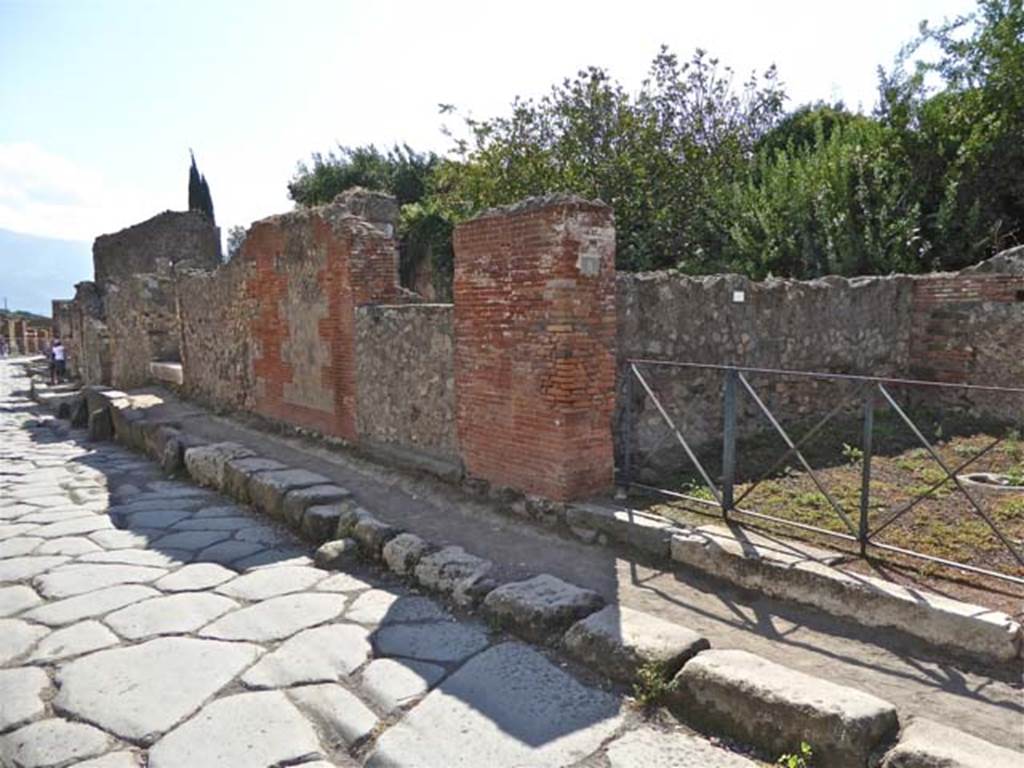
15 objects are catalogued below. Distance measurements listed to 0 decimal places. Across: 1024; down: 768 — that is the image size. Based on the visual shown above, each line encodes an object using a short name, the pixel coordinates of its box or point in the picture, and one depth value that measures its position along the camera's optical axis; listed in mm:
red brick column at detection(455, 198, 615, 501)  4746
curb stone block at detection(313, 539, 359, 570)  4715
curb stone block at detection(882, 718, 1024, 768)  2166
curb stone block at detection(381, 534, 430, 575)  4406
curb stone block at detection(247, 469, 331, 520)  5871
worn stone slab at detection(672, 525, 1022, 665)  2916
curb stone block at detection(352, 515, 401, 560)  4727
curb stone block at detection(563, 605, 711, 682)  2982
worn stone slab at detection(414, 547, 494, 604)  3949
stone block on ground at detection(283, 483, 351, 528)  5547
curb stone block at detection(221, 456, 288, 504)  6457
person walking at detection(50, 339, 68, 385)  21250
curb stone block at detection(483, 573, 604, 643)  3457
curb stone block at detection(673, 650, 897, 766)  2393
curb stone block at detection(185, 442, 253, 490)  6988
